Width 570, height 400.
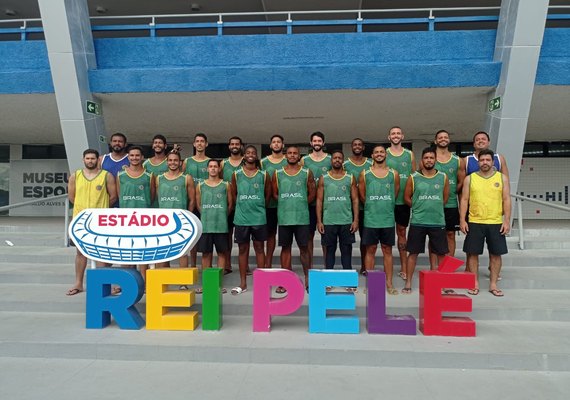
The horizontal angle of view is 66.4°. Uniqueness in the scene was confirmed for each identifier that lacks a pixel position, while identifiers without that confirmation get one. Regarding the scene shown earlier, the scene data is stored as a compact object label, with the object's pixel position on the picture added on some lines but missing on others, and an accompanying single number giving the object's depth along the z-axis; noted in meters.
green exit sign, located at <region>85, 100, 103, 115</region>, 7.92
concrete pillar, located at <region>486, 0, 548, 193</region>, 7.12
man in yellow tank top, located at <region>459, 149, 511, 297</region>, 5.14
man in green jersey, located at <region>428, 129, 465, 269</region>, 5.53
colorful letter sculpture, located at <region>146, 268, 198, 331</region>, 4.47
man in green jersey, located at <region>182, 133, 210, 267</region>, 5.72
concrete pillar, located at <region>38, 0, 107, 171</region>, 7.46
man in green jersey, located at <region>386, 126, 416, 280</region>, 5.54
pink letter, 4.36
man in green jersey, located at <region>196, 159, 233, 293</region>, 5.18
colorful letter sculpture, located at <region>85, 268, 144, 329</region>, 4.50
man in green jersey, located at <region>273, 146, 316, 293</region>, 5.18
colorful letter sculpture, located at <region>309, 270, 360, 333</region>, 4.37
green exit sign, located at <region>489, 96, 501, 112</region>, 7.55
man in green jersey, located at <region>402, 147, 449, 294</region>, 5.11
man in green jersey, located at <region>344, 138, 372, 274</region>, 5.48
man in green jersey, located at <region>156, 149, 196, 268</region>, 5.27
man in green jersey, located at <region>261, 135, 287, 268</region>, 5.61
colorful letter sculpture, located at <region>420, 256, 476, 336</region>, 4.29
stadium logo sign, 4.59
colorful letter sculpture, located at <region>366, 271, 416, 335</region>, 4.32
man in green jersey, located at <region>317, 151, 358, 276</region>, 5.11
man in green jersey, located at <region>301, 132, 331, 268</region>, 5.52
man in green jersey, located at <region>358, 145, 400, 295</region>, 5.09
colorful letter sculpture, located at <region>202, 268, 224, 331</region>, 4.43
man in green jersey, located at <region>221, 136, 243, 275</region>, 5.64
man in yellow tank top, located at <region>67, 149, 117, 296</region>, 5.34
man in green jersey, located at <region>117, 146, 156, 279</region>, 5.30
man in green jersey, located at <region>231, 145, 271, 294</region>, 5.21
